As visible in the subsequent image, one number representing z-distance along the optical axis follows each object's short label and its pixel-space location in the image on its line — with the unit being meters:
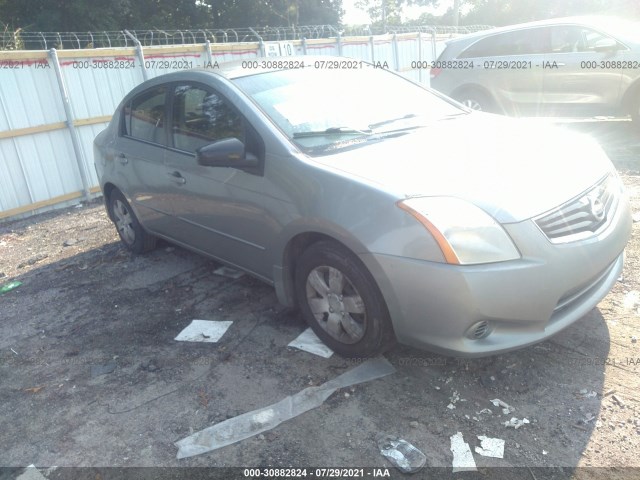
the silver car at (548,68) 7.79
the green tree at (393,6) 54.16
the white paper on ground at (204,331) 3.71
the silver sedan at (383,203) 2.55
